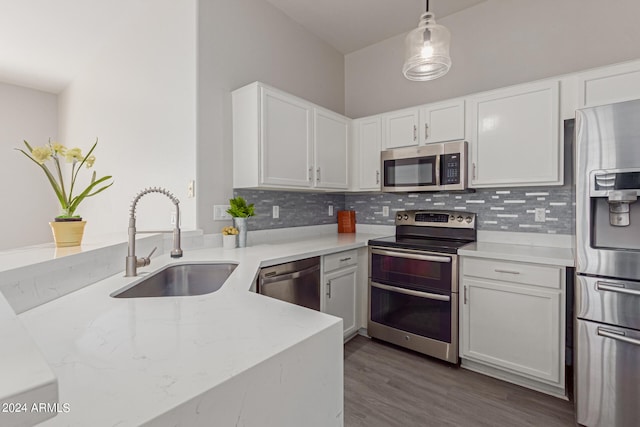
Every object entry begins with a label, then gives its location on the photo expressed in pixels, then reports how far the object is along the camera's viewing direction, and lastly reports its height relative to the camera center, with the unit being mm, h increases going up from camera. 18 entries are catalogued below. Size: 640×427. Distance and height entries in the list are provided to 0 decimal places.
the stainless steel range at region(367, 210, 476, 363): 2299 -624
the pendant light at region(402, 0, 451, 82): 1827 +958
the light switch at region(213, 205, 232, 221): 2430 -33
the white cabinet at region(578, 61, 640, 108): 1941 +779
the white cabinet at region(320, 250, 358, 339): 2438 -647
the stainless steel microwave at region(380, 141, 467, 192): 2541 +345
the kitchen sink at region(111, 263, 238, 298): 1649 -399
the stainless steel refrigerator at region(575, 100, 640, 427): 1588 -312
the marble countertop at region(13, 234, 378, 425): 507 -308
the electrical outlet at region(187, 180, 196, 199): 2338 +150
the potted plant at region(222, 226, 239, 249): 2328 -212
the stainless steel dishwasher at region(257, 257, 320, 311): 1950 -494
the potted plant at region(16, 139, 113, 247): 1466 +10
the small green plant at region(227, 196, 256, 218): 2404 -3
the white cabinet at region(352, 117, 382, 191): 3086 +566
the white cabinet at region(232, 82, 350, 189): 2354 +555
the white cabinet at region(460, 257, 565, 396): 1960 -771
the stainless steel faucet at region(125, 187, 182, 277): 1467 -235
